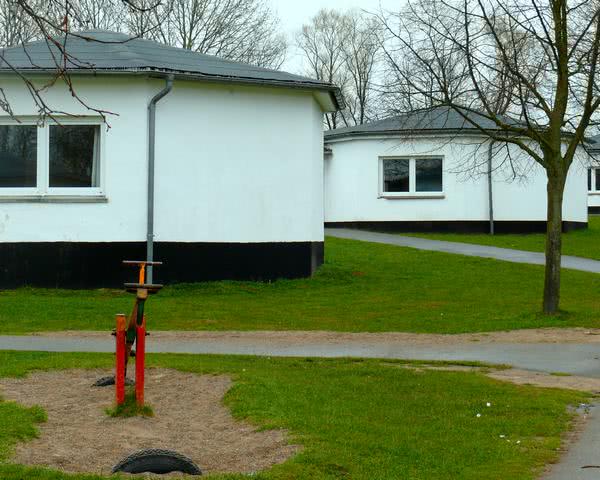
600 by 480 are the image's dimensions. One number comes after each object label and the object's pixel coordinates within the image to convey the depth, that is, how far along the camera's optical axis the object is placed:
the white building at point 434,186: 33.34
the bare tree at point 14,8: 6.84
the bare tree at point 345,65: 71.00
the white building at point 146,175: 19.66
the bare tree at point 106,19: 34.31
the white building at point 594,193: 50.78
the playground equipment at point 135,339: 8.36
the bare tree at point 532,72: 15.36
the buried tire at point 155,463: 6.63
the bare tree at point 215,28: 49.03
